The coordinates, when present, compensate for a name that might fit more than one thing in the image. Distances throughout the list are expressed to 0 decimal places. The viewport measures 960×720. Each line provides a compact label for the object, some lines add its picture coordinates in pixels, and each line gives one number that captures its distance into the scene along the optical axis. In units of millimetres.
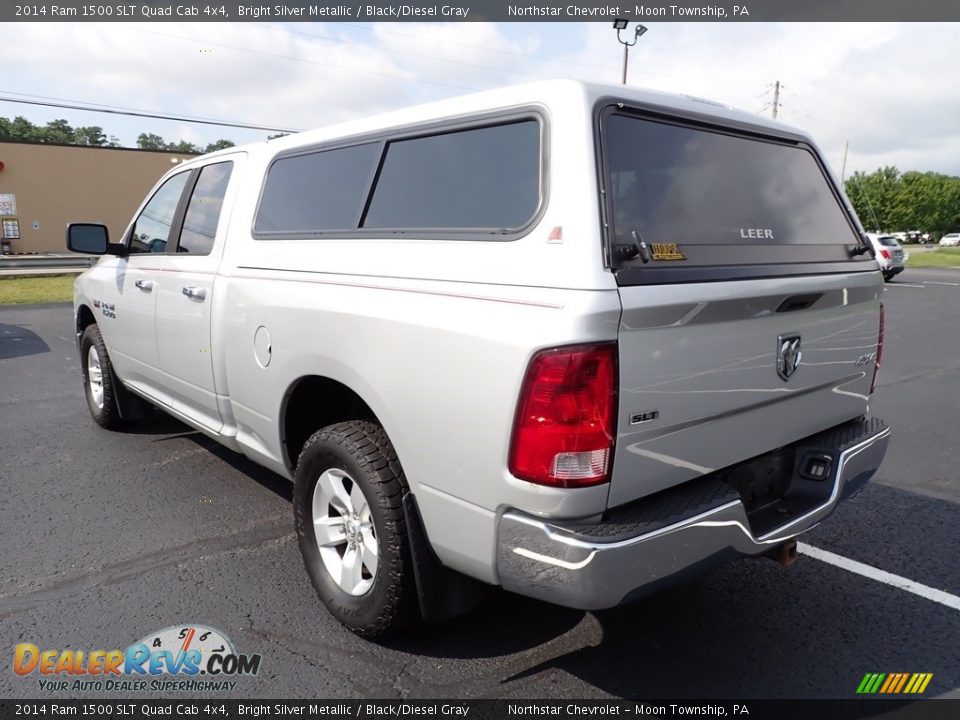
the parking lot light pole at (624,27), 24250
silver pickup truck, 2135
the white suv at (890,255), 22453
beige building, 39844
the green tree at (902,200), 88000
